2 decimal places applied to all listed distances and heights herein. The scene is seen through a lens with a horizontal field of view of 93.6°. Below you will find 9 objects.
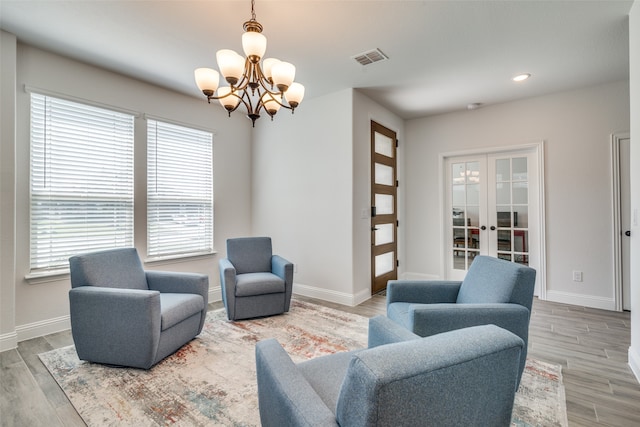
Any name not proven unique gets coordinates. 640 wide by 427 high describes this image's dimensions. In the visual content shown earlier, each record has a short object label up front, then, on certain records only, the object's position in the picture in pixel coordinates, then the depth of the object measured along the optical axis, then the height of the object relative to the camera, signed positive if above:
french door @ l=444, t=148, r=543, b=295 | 4.12 +0.09
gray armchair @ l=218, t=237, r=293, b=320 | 3.16 -0.69
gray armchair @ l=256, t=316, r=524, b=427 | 0.72 -0.45
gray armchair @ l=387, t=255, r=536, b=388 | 1.84 -0.58
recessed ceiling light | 3.35 +1.56
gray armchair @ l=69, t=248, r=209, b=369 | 2.17 -0.76
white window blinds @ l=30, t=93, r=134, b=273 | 2.82 +0.38
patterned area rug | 1.72 -1.13
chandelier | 1.93 +0.98
